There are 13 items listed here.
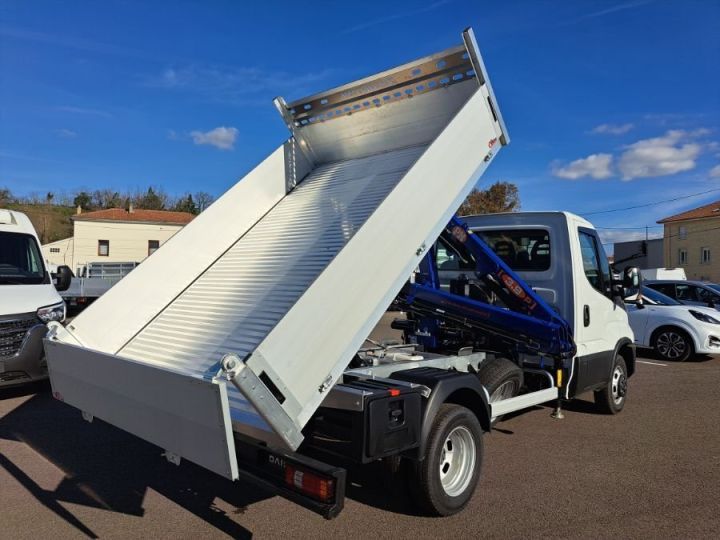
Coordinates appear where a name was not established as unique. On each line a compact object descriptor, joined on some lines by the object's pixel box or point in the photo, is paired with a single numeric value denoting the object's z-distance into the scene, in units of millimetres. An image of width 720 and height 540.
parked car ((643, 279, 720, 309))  14656
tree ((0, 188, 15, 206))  59797
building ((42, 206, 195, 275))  44125
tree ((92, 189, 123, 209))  75875
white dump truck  2857
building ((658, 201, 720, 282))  46438
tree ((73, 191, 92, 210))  76812
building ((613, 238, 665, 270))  51625
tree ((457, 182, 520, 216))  43625
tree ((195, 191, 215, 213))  75288
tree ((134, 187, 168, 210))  75875
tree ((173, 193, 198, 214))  77062
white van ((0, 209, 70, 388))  6906
